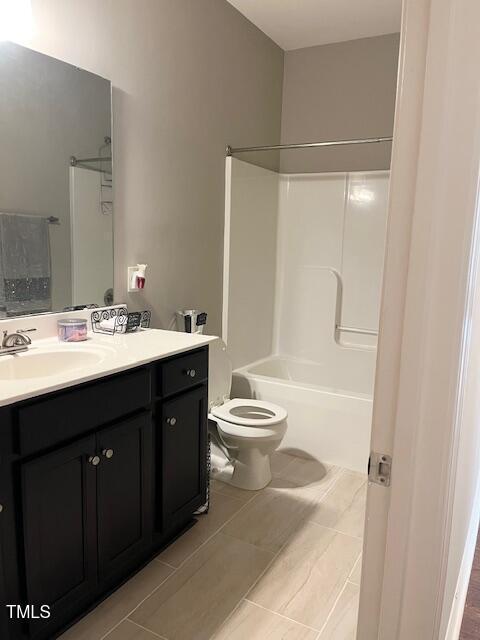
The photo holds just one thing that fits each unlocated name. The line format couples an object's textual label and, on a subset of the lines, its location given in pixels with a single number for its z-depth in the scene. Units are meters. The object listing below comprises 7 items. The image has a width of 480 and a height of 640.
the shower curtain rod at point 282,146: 2.91
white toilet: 2.50
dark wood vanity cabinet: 1.38
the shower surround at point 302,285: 3.14
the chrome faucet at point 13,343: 1.75
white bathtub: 2.84
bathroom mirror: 1.82
